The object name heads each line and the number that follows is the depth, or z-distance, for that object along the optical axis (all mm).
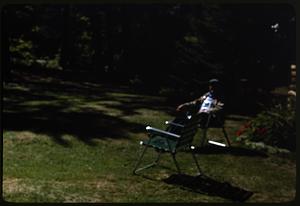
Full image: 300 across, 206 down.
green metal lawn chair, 5605
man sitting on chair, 7156
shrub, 7215
